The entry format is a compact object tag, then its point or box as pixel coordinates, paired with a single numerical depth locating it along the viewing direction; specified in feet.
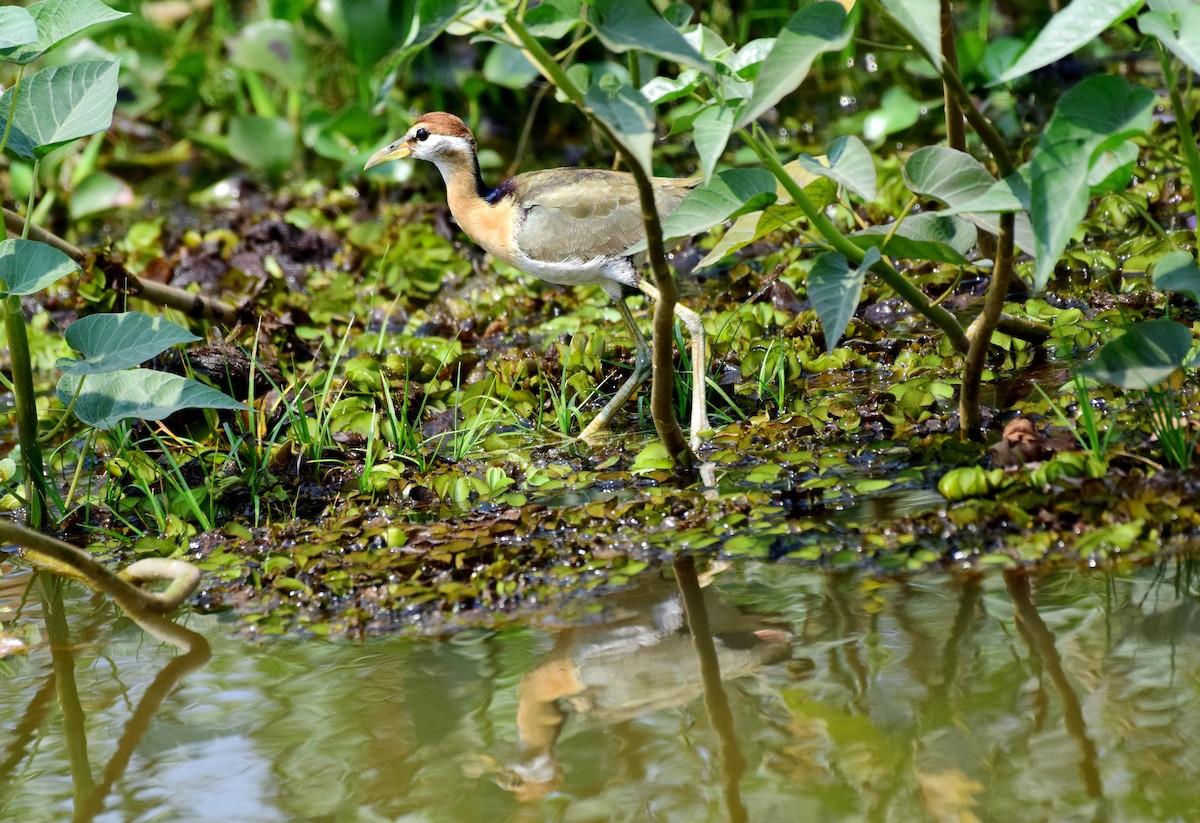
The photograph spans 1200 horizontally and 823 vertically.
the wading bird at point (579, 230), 30.78
